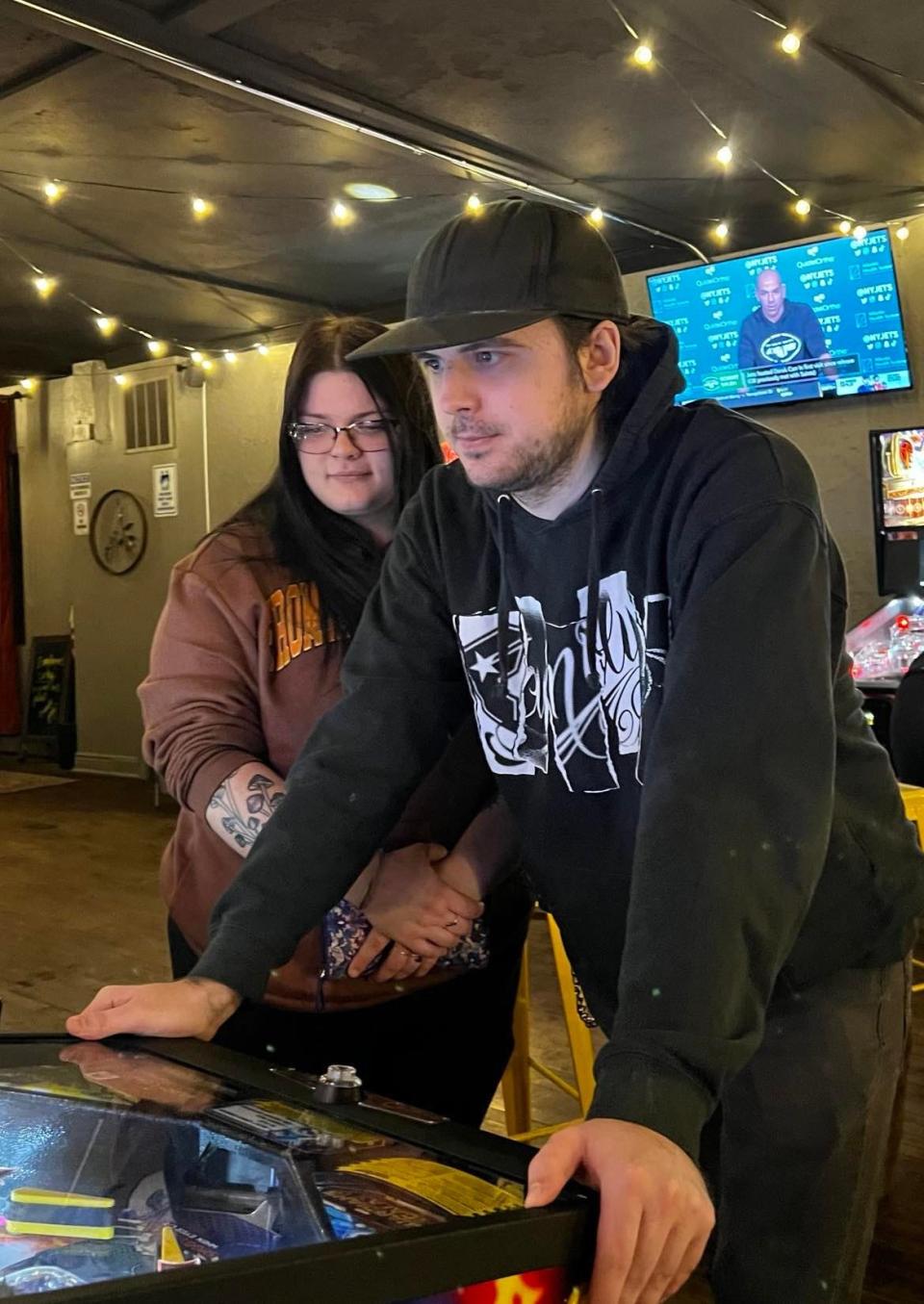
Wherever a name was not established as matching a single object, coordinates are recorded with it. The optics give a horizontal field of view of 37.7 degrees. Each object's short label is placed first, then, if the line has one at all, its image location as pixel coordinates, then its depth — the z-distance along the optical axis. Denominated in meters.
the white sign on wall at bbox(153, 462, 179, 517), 8.75
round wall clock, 8.95
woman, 1.64
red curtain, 9.74
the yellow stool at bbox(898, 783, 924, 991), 2.69
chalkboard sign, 9.65
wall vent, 8.79
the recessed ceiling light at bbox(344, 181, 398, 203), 5.35
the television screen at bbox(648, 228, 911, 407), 5.72
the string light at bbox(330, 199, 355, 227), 5.62
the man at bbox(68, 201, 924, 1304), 0.98
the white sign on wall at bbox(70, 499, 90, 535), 9.31
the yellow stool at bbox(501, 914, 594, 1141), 2.42
